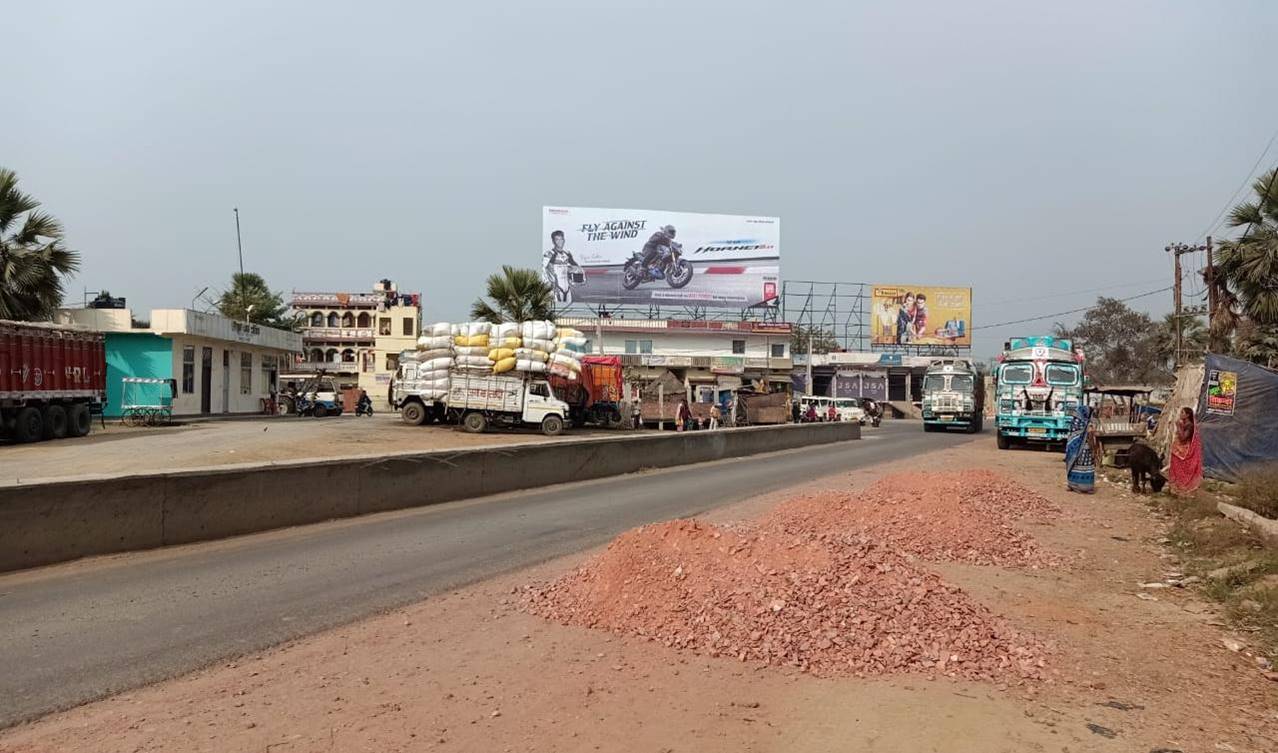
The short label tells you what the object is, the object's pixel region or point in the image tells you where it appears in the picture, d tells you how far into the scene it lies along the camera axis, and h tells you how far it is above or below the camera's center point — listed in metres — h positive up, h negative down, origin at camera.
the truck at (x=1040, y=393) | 27.27 -0.26
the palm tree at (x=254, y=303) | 71.12 +6.12
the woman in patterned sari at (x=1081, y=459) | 16.59 -1.37
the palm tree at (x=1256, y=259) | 20.95 +3.00
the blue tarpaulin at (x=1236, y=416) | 15.67 -0.54
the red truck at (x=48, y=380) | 22.25 -0.11
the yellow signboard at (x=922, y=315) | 72.94 +5.43
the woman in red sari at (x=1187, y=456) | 14.83 -1.18
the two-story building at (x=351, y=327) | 86.69 +5.05
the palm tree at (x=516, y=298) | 38.19 +3.48
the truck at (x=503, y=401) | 31.06 -0.75
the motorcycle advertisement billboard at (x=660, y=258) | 61.69 +8.49
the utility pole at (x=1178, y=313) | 38.56 +3.12
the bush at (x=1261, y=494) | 11.67 -1.42
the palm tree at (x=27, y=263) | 25.59 +3.22
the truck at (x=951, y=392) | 38.31 -0.38
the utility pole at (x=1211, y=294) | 25.67 +2.74
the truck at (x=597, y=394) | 35.59 -0.54
